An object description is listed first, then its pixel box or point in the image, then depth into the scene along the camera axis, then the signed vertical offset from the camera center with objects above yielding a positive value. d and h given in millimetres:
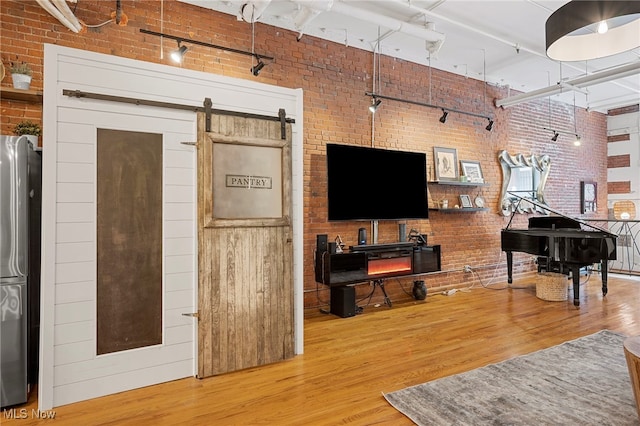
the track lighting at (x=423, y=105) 5312 +1784
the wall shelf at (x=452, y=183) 5986 +569
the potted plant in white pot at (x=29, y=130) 3170 +768
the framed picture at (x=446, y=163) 6149 +920
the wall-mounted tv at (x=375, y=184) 4891 +479
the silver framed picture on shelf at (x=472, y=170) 6496 +825
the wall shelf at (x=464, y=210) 6139 +126
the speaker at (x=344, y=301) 4727 -1064
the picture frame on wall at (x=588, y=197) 8633 +468
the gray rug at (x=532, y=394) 2412 -1289
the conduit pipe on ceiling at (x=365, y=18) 3613 +2268
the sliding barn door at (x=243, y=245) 3082 -233
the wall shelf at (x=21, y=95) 3223 +1109
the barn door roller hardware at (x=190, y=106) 2681 +906
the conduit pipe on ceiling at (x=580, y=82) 5402 +2124
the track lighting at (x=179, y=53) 3942 +1772
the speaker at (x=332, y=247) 4715 -375
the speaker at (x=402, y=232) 5570 -216
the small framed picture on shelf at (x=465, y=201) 6348 +279
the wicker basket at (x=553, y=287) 5461 -1043
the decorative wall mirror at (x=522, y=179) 7109 +748
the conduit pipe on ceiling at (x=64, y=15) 3227 +1865
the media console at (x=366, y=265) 4680 -645
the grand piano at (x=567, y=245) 5012 -406
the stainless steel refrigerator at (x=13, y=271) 2533 -353
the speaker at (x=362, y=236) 5216 -255
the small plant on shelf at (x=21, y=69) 3273 +1322
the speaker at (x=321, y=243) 4766 -321
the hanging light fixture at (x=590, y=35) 2295 +1332
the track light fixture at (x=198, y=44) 3949 +1959
